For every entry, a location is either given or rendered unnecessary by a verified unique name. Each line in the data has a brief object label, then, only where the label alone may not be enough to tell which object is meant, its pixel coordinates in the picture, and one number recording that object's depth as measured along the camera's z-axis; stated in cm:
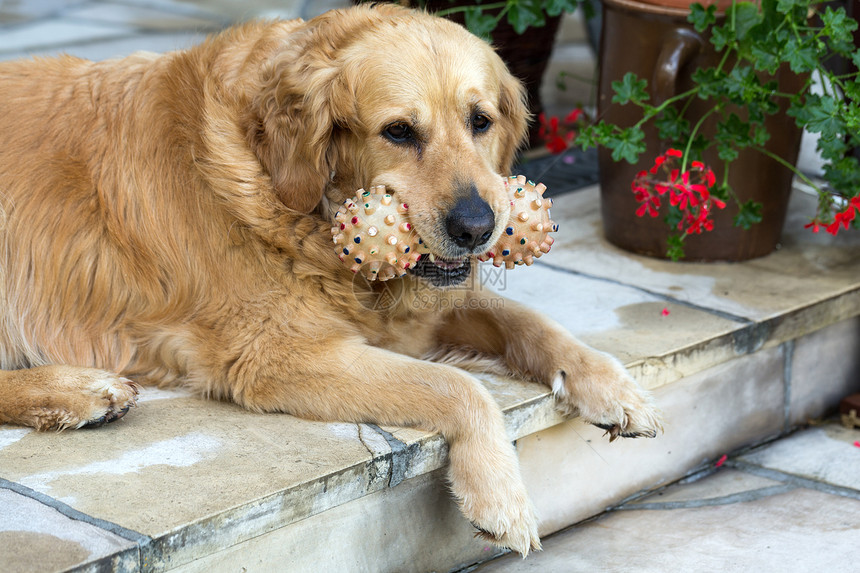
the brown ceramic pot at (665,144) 340
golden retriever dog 244
